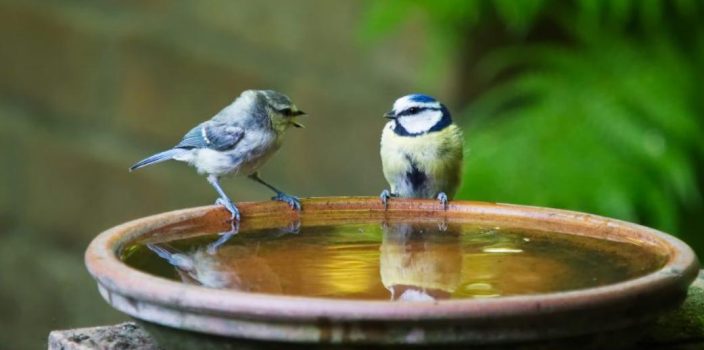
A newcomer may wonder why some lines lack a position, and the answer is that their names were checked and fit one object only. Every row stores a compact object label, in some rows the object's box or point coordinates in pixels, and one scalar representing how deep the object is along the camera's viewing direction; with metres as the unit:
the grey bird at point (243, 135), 5.82
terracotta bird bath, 2.98
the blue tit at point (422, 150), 6.21
